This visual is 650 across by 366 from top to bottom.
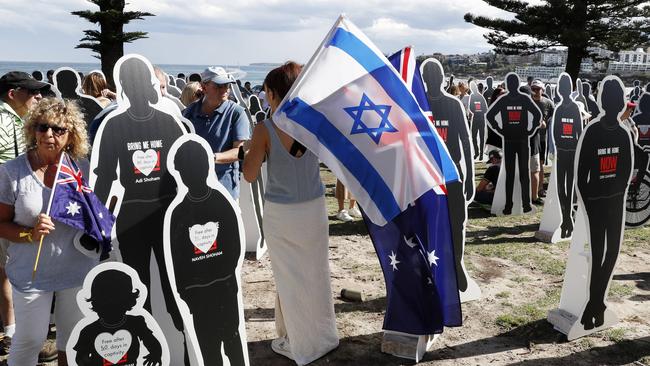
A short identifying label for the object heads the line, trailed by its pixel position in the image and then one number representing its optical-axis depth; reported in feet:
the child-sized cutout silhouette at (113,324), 7.97
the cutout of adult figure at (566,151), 21.84
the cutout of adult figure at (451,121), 16.76
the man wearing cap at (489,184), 27.96
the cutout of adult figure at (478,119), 41.27
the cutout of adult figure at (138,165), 11.43
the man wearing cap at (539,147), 26.81
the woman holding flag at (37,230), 9.07
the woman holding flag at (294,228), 11.10
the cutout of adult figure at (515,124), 25.31
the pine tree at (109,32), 71.33
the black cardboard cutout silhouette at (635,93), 53.09
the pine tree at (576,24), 82.58
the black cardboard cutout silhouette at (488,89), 53.78
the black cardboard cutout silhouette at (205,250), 9.66
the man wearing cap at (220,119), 14.17
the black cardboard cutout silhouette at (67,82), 18.48
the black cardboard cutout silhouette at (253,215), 20.22
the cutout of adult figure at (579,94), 37.59
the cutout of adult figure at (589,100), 32.32
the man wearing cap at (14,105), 12.22
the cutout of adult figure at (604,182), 13.21
